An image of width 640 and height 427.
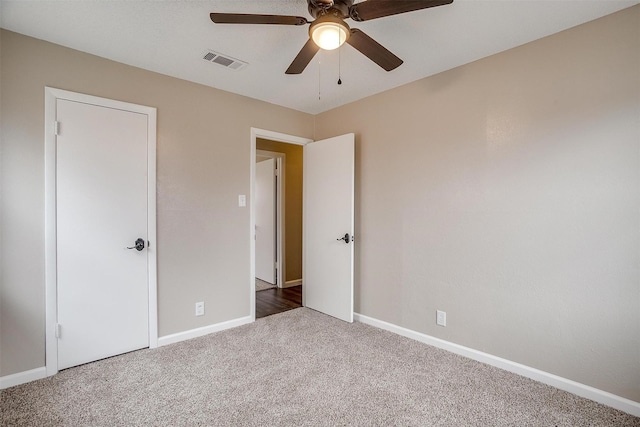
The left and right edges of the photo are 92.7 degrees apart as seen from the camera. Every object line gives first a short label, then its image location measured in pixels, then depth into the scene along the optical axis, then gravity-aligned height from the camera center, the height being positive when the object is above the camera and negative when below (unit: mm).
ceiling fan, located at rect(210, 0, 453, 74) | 1438 +976
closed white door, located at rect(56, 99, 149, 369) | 2326 -154
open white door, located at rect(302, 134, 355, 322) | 3303 -158
